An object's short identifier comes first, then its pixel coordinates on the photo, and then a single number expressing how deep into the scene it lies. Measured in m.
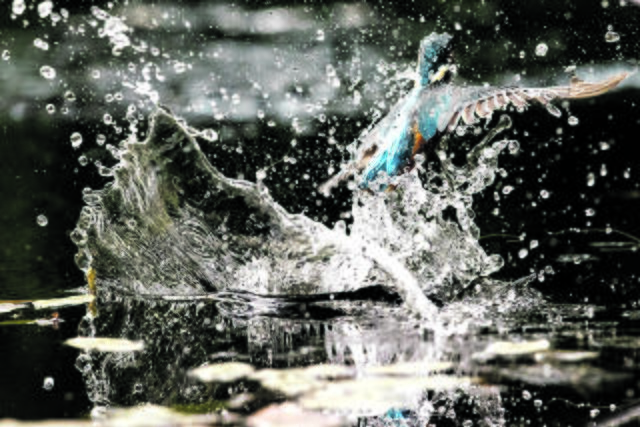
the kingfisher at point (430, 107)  7.34
